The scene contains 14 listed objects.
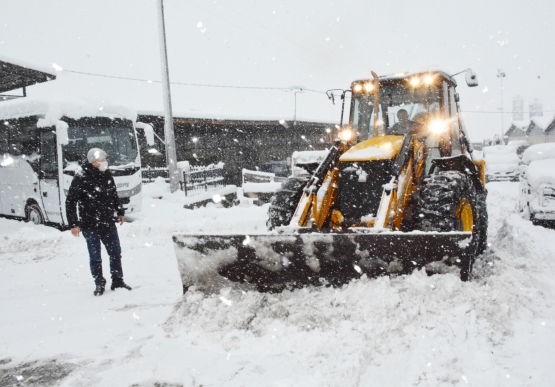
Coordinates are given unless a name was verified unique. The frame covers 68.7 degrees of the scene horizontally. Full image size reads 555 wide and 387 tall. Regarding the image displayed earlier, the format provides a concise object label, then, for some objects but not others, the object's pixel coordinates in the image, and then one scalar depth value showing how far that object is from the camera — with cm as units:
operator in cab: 521
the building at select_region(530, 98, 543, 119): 6968
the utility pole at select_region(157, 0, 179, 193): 1396
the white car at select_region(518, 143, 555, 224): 729
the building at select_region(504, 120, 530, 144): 5629
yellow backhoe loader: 343
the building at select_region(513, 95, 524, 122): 7172
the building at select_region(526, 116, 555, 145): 4487
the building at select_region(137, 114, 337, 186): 2069
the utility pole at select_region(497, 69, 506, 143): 5291
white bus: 930
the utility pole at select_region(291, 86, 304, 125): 3492
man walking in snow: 471
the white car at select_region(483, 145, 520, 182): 1978
